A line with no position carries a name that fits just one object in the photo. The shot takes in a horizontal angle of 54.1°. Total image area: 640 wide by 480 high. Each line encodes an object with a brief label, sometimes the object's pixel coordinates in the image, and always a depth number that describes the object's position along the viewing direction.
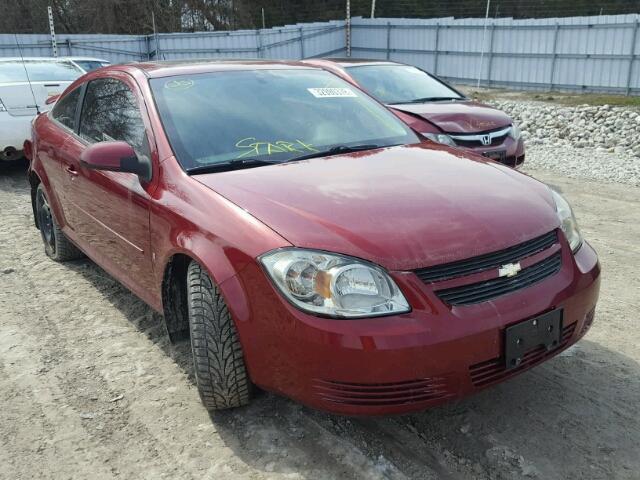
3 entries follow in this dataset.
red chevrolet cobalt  2.30
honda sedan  6.74
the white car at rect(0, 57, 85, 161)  7.49
